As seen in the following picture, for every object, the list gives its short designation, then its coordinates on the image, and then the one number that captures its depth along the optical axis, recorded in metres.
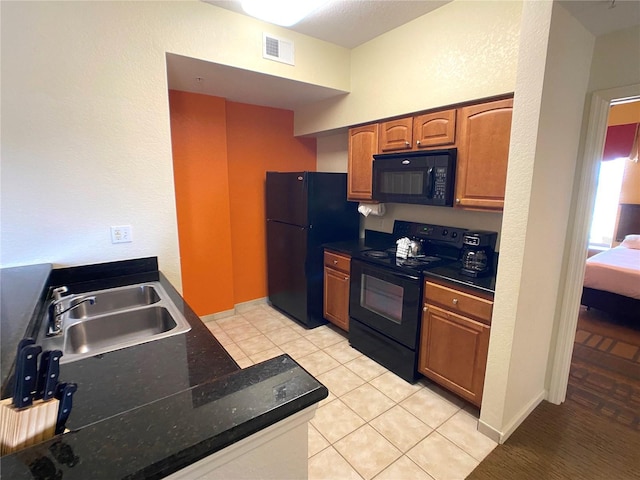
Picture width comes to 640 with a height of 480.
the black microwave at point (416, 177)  2.28
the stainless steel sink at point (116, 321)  1.35
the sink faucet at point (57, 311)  1.36
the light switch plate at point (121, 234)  1.97
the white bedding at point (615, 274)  3.27
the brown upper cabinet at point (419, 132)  2.26
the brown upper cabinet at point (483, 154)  1.98
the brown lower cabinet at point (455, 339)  1.97
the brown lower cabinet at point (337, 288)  3.01
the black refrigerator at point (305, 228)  3.13
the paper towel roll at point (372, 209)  3.17
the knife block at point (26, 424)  0.55
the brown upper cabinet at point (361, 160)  2.86
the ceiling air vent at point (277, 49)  2.42
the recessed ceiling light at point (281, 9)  2.02
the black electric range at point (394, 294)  2.35
